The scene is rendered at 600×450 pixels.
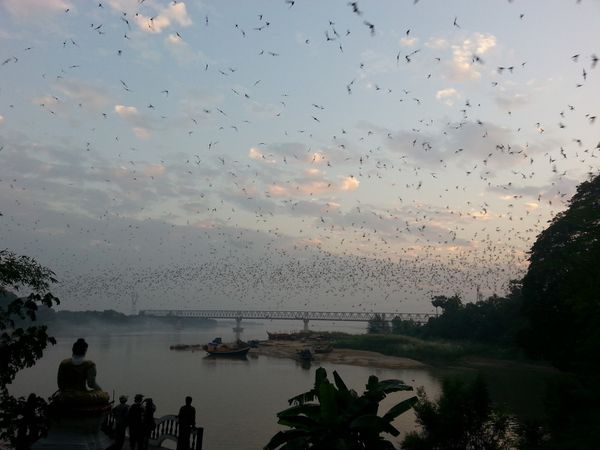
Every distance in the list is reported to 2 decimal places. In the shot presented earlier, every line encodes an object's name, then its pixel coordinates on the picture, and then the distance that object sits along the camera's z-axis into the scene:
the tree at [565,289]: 21.55
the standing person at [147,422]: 14.88
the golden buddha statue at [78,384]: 9.35
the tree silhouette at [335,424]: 10.18
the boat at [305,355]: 79.06
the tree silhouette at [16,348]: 7.75
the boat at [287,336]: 123.32
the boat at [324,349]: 89.75
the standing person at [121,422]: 14.36
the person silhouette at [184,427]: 14.39
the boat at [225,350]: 84.75
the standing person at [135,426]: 14.40
